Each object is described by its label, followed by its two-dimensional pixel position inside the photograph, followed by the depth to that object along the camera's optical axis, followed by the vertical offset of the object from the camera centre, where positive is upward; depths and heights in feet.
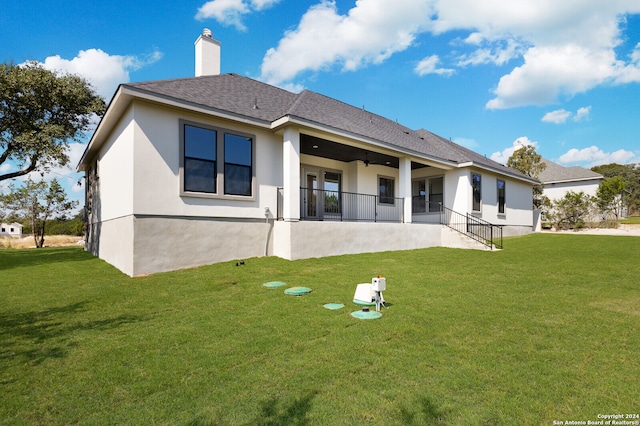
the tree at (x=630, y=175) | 128.57 +20.81
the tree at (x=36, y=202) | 77.87 +3.29
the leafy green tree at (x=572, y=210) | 73.56 +1.32
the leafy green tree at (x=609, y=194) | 81.06 +5.68
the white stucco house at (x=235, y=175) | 27.27 +4.51
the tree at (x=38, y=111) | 42.22 +15.41
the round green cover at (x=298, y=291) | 20.02 -4.85
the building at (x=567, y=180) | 104.53 +12.00
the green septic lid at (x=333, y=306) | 17.15 -4.97
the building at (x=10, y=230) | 171.24 -8.43
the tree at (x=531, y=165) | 81.76 +13.23
